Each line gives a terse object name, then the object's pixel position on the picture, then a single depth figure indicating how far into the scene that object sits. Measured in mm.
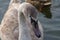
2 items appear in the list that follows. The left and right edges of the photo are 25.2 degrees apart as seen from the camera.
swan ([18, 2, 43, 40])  2577
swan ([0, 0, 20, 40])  3140
